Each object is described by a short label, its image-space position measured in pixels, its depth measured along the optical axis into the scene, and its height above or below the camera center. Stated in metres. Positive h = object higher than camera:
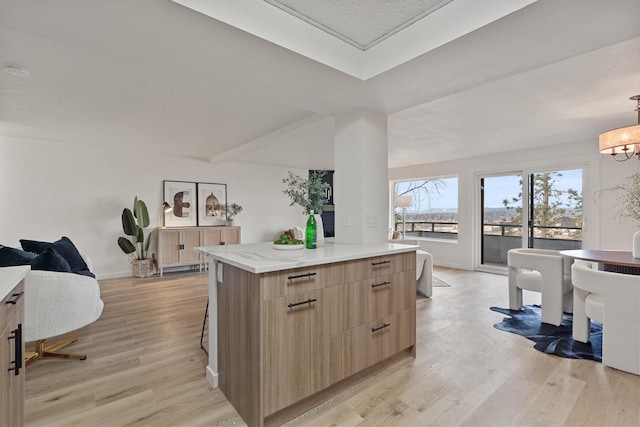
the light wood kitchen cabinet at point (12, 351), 1.09 -0.55
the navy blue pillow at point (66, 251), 3.07 -0.40
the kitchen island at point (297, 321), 1.56 -0.67
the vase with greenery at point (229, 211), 6.34 -0.01
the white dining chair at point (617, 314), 2.18 -0.81
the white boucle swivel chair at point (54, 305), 2.07 -0.68
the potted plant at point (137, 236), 5.10 -0.45
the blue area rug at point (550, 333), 2.51 -1.20
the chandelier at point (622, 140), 2.61 +0.60
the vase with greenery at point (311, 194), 2.43 +0.13
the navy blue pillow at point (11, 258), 2.18 -0.34
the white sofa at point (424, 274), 4.14 -0.90
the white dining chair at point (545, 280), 3.07 -0.79
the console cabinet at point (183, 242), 5.35 -0.59
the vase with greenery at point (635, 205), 2.70 +0.02
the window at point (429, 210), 6.58 -0.03
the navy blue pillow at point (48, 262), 2.32 -0.39
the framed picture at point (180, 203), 5.75 +0.15
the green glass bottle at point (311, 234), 2.27 -0.18
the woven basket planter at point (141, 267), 5.23 -0.98
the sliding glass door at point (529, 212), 4.91 -0.07
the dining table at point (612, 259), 2.48 -0.45
